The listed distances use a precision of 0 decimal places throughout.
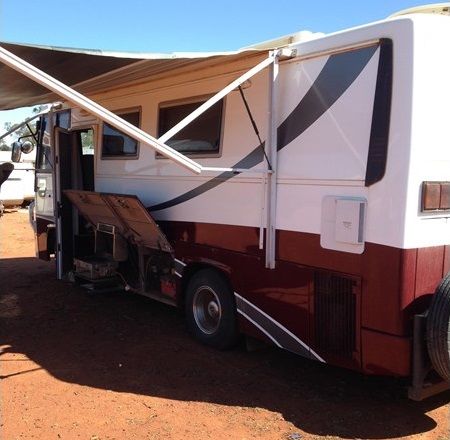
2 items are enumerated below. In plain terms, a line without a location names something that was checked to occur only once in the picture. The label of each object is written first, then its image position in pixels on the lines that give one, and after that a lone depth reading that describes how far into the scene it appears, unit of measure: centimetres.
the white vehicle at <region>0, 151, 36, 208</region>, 1955
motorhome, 357
